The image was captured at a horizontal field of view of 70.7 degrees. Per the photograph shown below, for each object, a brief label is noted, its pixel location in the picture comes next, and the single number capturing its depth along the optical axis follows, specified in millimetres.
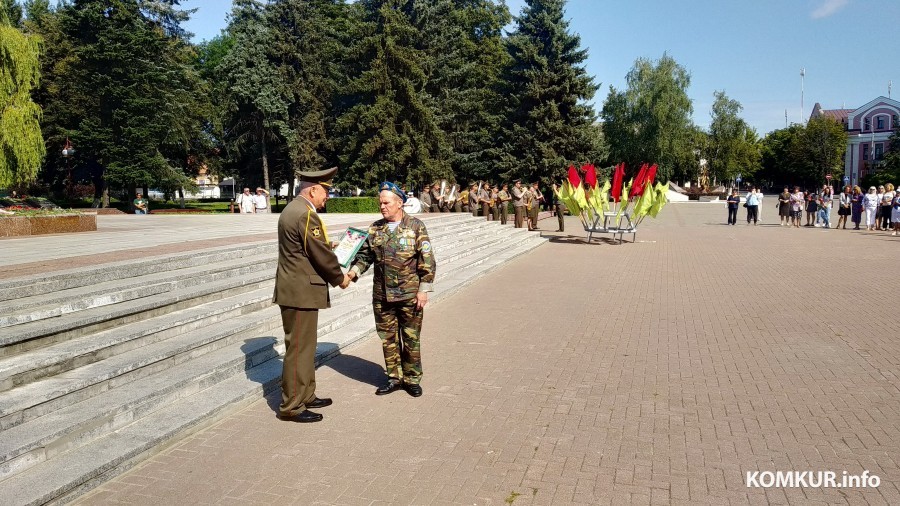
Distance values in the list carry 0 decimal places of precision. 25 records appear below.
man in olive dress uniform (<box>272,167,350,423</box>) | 5012
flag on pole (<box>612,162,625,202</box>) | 19672
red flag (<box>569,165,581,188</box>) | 20250
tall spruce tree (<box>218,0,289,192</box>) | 40438
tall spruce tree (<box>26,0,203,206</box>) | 33281
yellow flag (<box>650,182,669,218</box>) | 19781
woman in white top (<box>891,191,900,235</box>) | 22547
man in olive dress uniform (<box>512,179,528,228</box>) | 23578
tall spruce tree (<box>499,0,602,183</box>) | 38531
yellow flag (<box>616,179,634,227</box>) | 19734
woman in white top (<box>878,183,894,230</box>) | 24109
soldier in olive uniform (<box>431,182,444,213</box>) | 27469
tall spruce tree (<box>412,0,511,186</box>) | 41375
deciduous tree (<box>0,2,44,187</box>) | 21781
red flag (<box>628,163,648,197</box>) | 19680
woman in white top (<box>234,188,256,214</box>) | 29047
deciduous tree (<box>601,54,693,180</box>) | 58031
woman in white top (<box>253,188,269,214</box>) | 29078
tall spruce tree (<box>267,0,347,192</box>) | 42156
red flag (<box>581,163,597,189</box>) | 19734
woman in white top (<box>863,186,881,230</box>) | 24422
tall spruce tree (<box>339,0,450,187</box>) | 37625
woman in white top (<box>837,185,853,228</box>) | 26062
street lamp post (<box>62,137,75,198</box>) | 31181
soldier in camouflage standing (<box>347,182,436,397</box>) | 5605
